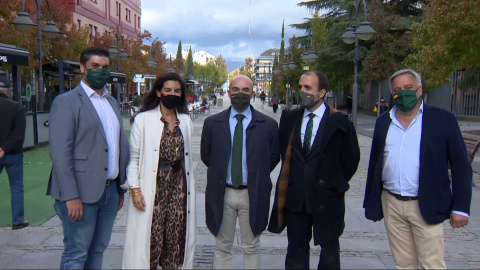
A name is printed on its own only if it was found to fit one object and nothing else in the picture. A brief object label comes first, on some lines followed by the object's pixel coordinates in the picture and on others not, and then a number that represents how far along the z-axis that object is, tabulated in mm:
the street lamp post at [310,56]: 24091
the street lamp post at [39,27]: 12922
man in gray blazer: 3273
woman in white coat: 3703
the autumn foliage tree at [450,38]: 12367
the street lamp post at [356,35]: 15098
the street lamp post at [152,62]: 32713
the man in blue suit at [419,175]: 3475
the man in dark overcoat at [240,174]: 3865
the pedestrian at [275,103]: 37556
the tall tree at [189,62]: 97625
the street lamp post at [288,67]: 37241
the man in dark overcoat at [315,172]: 3701
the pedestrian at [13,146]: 5898
